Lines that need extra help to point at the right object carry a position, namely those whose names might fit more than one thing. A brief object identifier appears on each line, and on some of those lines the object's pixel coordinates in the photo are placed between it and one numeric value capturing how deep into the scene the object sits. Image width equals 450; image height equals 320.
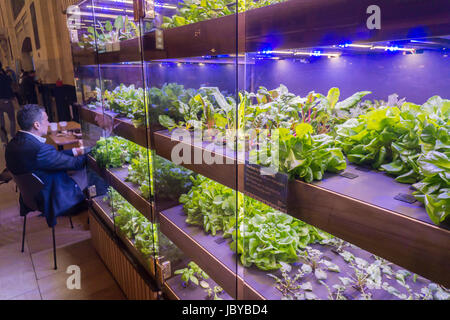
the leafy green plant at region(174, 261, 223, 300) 1.40
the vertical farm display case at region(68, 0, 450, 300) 0.63
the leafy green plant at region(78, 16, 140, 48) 1.67
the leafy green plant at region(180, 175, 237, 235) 1.27
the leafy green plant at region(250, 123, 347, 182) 0.79
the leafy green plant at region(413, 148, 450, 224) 0.54
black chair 2.15
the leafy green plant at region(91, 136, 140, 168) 2.21
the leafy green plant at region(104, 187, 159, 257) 1.70
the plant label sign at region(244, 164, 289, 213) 0.81
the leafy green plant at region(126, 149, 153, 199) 1.61
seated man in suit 2.20
